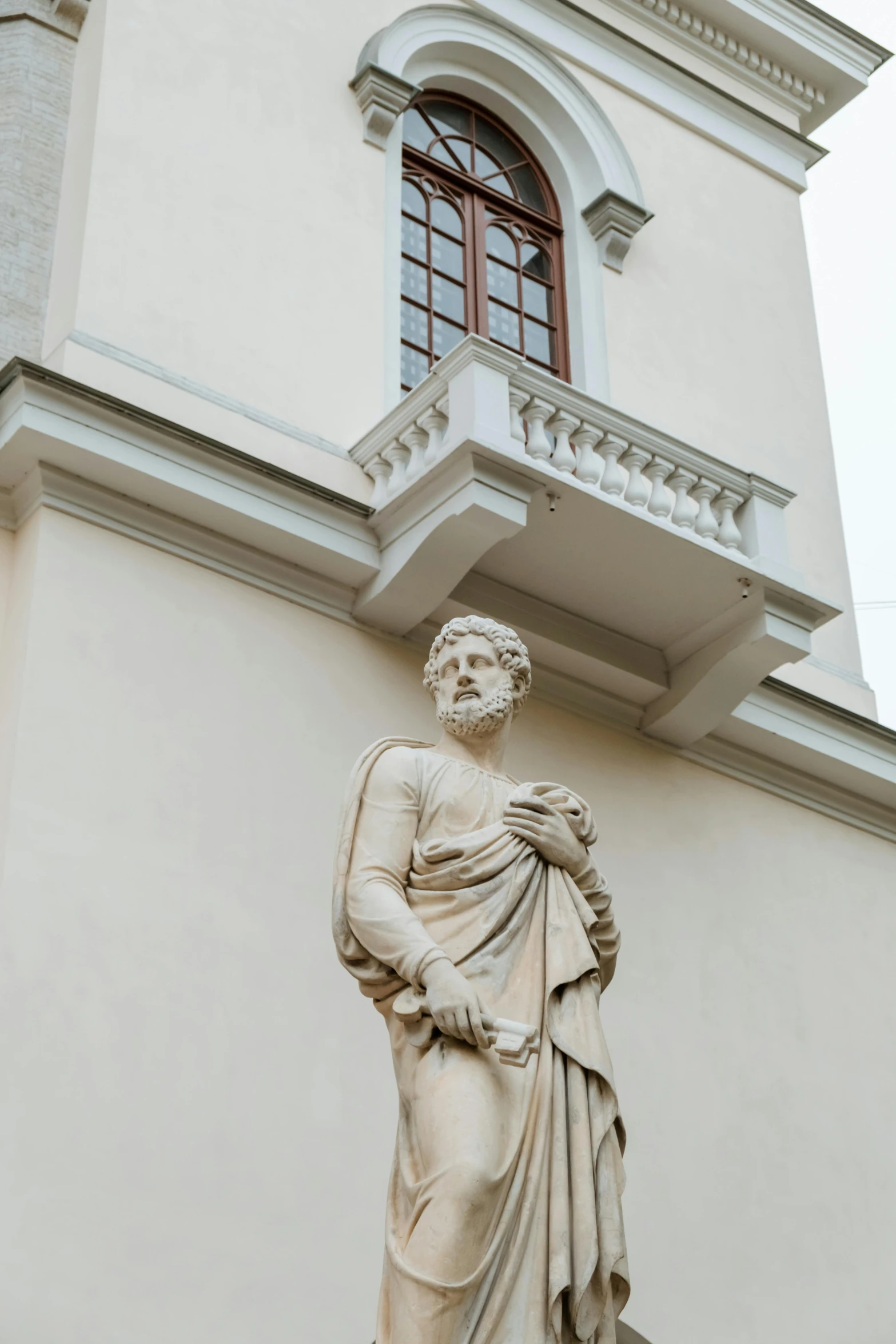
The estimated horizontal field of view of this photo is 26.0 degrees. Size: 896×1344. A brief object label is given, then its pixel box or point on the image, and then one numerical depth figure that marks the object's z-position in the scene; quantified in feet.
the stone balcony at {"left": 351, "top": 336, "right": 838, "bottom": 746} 33.58
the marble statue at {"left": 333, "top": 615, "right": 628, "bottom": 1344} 16.42
